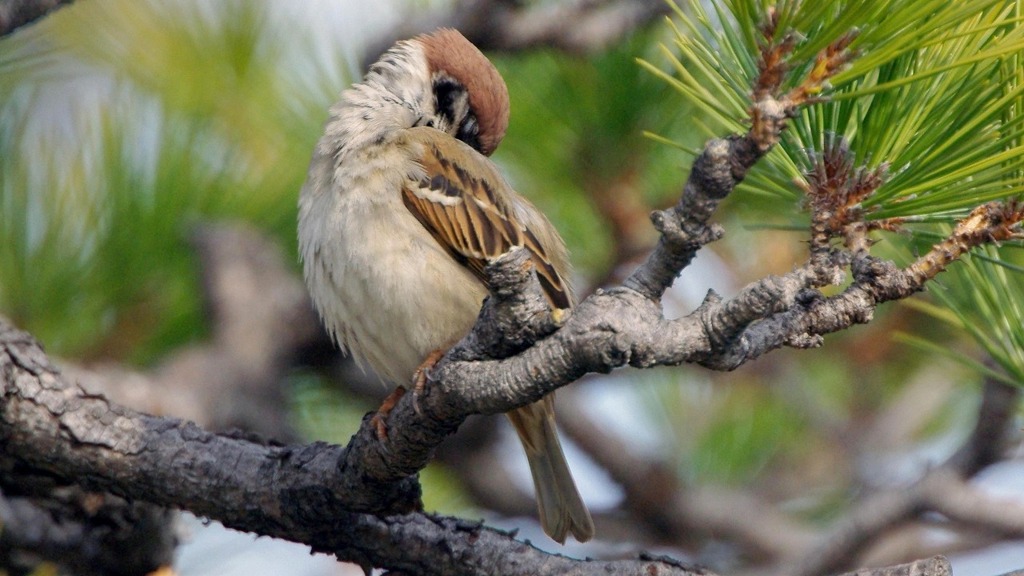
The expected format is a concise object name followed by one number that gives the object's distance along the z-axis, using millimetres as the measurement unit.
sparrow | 5051
